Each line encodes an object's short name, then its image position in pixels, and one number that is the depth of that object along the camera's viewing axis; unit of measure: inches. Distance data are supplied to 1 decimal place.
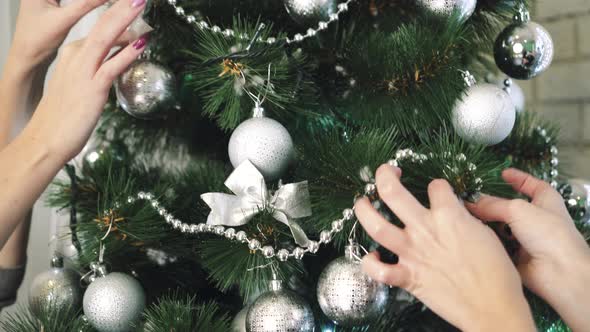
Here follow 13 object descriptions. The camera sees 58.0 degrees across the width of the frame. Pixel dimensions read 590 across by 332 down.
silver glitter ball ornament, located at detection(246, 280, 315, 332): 20.5
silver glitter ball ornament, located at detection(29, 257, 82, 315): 25.5
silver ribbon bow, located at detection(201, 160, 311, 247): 21.9
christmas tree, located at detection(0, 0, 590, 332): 21.1
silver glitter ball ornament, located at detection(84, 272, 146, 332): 23.3
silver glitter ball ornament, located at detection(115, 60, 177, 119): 25.8
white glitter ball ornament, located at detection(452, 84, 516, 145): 23.0
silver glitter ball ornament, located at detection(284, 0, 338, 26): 23.8
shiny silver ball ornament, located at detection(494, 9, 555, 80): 25.7
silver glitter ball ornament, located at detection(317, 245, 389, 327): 20.1
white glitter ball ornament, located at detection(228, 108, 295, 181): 22.2
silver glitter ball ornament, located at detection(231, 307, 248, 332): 23.7
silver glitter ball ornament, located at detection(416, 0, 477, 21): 23.7
